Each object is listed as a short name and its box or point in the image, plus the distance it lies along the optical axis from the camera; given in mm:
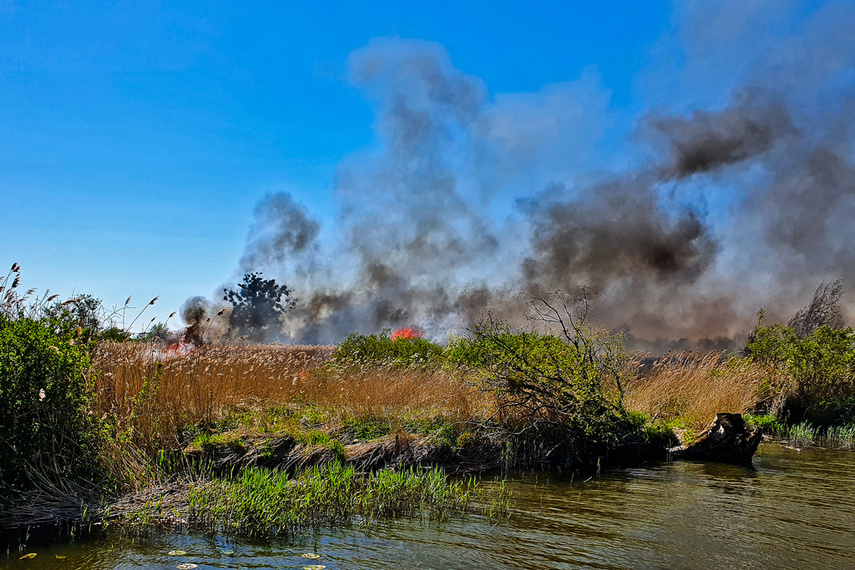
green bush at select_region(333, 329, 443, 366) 19047
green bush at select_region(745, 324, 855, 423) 17562
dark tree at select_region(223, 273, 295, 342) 61781
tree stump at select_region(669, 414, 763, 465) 11633
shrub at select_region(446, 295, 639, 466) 10906
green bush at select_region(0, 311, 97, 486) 7074
